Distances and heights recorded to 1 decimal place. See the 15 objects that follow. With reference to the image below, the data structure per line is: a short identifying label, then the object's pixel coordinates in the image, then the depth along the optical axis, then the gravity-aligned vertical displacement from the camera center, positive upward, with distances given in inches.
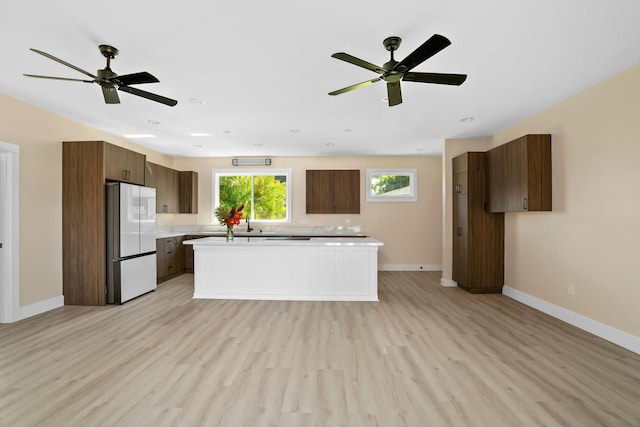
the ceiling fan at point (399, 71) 85.7 +43.0
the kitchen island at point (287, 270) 180.9 -31.9
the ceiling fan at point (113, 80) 100.5 +43.9
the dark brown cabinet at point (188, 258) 268.5 -36.6
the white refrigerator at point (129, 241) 172.4 -14.7
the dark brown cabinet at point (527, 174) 156.9 +20.6
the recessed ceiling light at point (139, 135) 209.6 +53.7
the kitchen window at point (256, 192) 285.7 +20.6
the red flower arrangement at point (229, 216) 177.6 -0.6
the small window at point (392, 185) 282.7 +26.3
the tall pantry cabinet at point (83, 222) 169.8 -3.5
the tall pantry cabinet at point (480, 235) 198.8 -13.3
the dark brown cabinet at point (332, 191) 278.7 +20.7
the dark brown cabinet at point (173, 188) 239.1 +22.9
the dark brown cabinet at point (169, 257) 229.6 -32.6
